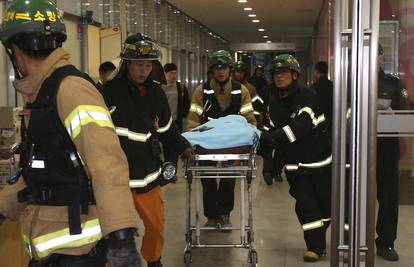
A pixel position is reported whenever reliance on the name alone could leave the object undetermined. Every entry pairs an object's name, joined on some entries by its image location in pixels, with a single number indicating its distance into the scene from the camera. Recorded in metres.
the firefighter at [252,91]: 8.25
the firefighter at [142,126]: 3.71
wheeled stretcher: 4.15
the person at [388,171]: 3.48
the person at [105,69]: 6.29
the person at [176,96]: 8.09
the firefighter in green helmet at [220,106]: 5.48
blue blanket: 4.17
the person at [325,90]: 5.10
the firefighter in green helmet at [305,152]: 4.61
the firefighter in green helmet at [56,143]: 2.02
